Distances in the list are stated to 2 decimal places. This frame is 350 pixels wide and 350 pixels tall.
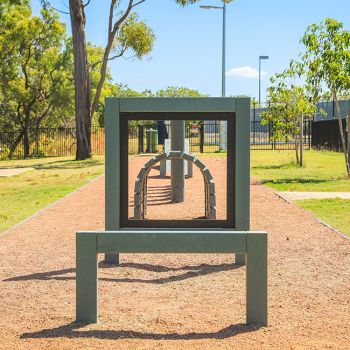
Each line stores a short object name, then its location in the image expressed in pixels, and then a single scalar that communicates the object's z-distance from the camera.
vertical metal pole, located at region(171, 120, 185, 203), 12.96
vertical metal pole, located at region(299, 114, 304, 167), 23.01
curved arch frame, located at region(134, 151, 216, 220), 8.54
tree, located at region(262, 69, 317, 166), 23.47
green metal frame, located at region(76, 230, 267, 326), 5.25
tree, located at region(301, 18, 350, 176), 18.31
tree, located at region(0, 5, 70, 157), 37.59
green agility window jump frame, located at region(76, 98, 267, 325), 7.01
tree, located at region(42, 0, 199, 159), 29.67
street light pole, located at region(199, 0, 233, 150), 36.56
